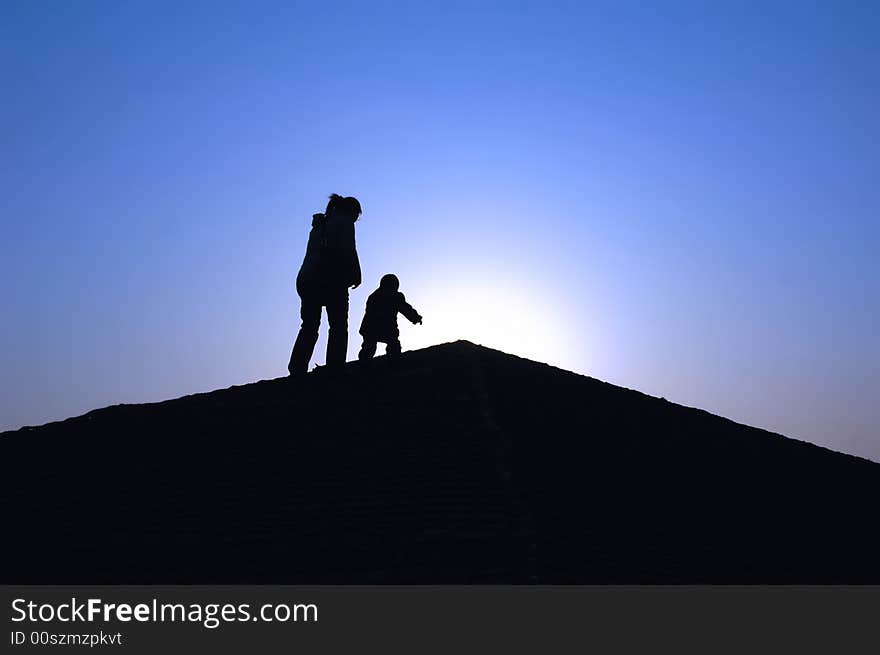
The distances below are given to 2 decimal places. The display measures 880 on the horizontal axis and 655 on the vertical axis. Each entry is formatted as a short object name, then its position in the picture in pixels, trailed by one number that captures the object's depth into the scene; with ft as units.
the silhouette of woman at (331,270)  33.94
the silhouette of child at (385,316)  43.34
